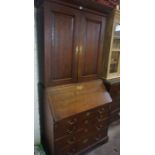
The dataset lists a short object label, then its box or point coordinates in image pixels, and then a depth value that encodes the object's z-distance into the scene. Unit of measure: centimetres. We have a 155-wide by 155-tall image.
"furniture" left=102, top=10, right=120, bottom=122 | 192
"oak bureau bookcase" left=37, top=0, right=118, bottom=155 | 138
